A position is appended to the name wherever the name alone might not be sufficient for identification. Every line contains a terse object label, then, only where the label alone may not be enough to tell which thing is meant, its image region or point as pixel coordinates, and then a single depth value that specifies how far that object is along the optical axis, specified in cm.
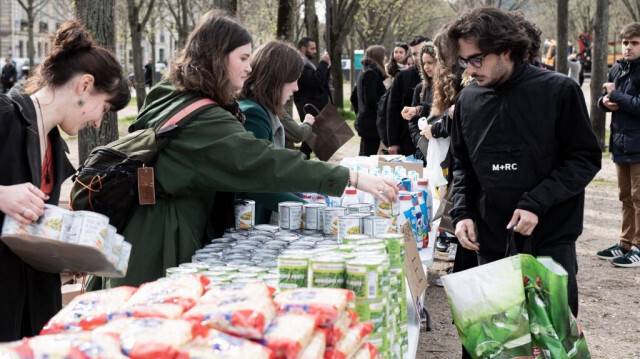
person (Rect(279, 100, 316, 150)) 722
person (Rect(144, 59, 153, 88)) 4359
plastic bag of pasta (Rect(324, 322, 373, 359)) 216
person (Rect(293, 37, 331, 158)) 1191
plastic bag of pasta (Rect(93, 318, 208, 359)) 186
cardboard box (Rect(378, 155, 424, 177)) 607
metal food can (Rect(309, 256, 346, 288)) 249
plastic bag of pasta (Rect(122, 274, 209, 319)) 214
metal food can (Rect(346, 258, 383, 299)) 248
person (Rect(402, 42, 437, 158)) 781
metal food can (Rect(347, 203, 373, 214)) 421
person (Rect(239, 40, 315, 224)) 478
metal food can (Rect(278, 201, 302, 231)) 421
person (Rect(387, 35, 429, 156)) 934
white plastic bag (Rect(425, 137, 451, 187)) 707
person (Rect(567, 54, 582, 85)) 2216
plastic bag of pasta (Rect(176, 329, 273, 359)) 188
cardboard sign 379
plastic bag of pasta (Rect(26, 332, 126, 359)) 180
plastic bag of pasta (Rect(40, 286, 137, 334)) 216
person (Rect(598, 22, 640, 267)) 805
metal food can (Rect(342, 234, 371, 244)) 304
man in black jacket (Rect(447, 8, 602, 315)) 364
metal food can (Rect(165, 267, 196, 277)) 282
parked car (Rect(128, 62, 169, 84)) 5669
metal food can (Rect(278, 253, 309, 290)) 251
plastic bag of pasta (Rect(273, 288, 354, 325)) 216
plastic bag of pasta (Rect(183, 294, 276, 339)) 202
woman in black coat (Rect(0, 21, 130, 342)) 297
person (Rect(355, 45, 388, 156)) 1117
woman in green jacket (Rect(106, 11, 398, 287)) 341
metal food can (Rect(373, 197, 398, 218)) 418
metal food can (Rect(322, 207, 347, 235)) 405
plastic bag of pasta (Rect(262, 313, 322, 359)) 199
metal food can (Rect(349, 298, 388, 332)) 251
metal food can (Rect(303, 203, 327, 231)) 421
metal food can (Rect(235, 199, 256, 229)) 421
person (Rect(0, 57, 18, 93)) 3553
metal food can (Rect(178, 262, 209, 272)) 286
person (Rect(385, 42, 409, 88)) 1089
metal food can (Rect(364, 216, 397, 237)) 371
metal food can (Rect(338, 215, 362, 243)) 369
